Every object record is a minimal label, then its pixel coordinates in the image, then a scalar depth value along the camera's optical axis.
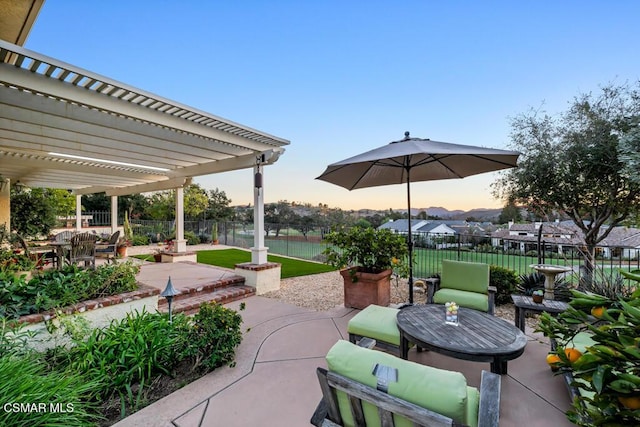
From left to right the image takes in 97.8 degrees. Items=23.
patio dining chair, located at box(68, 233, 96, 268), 6.02
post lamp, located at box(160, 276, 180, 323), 3.25
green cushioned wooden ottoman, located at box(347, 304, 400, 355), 2.84
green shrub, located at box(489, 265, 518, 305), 5.07
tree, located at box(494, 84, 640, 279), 5.11
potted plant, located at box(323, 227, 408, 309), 4.71
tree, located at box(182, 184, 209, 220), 16.30
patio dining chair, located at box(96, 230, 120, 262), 7.67
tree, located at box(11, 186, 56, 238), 9.05
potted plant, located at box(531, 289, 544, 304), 3.50
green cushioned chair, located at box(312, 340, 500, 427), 1.20
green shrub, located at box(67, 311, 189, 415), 2.52
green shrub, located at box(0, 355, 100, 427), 1.76
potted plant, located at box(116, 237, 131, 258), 9.62
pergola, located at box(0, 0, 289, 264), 3.23
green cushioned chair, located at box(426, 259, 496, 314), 3.71
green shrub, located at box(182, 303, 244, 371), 2.94
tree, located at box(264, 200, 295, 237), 22.00
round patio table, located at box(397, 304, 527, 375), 2.25
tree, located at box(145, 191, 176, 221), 16.73
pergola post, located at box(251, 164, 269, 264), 6.10
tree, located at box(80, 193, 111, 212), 23.77
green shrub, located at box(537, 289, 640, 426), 0.63
